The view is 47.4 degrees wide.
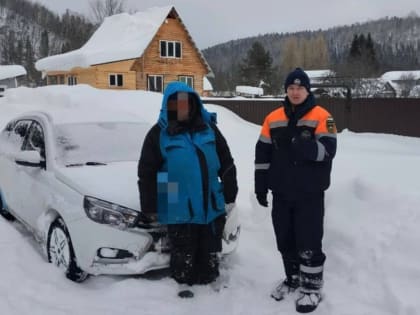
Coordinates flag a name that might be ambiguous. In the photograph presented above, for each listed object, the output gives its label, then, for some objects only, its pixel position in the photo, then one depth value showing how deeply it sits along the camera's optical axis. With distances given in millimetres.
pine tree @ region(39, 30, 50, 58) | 84500
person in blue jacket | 3674
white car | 3799
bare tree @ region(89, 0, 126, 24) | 53312
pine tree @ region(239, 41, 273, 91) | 61750
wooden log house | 31844
